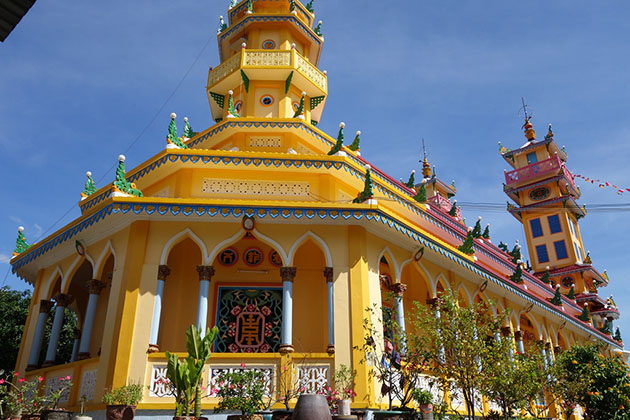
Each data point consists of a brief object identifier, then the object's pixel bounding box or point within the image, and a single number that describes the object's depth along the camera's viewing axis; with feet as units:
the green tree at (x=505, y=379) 31.07
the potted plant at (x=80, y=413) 26.99
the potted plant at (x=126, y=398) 30.94
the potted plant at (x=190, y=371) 30.12
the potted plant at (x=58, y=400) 29.19
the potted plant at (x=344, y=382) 34.55
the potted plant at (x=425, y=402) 32.19
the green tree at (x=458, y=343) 30.94
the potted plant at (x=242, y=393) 30.09
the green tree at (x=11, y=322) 67.36
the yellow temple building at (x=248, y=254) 37.42
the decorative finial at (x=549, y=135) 134.92
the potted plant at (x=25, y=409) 31.71
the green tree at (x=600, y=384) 46.57
